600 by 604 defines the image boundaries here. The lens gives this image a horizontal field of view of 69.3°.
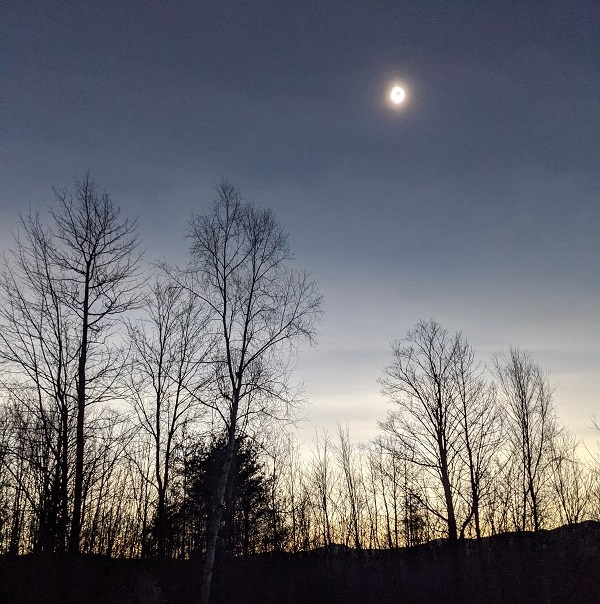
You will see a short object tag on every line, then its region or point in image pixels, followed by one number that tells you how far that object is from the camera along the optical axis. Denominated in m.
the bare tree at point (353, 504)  32.74
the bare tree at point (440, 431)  19.84
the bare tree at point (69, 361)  11.91
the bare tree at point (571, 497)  28.86
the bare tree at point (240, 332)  13.81
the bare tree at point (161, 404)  18.72
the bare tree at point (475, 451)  20.50
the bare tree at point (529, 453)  24.45
